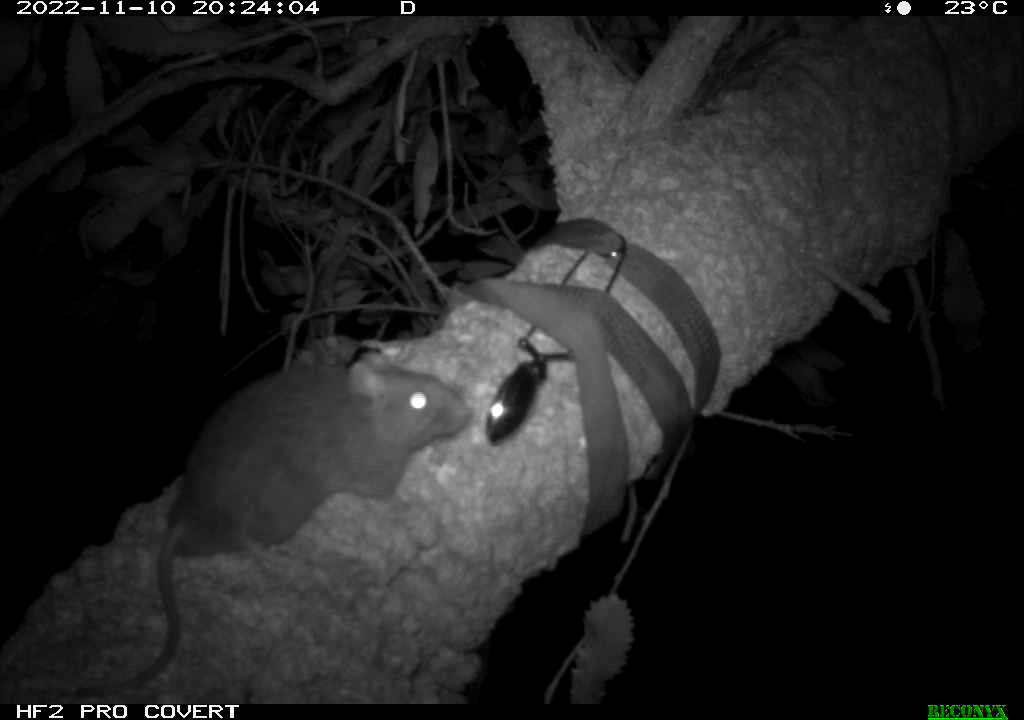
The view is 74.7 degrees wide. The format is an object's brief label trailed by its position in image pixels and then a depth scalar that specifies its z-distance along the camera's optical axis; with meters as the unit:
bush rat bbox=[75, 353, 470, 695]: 0.74
